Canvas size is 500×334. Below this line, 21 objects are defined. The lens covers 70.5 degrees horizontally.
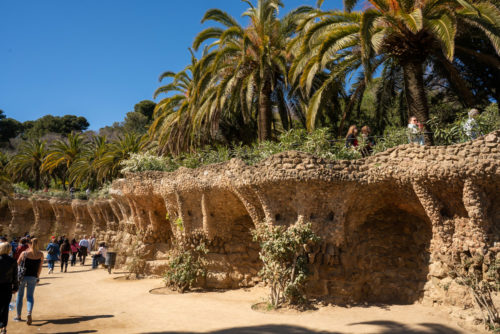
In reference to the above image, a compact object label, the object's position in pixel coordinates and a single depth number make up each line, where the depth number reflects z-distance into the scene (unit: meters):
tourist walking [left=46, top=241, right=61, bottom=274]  15.94
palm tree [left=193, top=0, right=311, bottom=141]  13.44
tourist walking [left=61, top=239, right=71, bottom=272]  17.16
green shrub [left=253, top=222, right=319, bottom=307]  9.20
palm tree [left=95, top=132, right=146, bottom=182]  25.25
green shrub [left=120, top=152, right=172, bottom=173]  15.05
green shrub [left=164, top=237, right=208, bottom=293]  12.08
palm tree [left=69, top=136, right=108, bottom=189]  28.20
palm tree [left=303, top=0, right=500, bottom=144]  8.88
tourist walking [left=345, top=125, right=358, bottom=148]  10.57
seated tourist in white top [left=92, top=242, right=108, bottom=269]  18.92
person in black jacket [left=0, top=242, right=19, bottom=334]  6.24
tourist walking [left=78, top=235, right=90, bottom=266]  20.33
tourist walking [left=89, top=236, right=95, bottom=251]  23.27
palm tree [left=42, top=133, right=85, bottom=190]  30.99
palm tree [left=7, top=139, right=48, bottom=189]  32.87
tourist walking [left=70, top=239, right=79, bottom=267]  19.70
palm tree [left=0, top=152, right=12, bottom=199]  19.46
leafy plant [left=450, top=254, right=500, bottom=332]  7.32
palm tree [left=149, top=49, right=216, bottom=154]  15.44
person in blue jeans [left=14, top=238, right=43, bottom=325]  7.48
